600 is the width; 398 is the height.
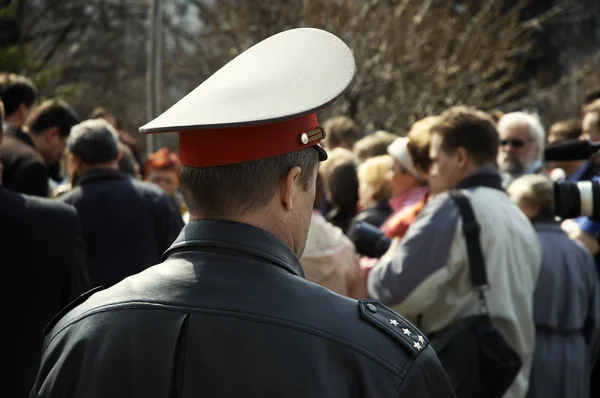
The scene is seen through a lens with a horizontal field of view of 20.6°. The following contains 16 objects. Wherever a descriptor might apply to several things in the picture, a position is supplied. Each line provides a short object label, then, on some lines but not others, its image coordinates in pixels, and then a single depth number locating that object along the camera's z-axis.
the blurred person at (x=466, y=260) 7.08
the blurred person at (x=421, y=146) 7.98
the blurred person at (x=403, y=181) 9.46
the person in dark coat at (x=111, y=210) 9.08
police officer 3.17
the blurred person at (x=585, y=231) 9.25
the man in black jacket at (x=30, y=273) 6.75
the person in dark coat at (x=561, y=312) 7.99
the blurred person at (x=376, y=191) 10.25
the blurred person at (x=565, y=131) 12.87
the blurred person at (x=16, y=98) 9.72
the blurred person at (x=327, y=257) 8.07
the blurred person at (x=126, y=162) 10.86
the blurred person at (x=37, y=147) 8.72
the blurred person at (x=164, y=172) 13.08
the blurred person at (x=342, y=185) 10.51
